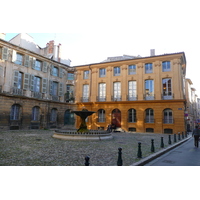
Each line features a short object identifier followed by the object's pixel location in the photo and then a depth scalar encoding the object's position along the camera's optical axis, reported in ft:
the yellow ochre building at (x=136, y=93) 64.08
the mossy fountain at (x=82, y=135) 36.83
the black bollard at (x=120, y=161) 17.44
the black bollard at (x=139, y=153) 21.48
